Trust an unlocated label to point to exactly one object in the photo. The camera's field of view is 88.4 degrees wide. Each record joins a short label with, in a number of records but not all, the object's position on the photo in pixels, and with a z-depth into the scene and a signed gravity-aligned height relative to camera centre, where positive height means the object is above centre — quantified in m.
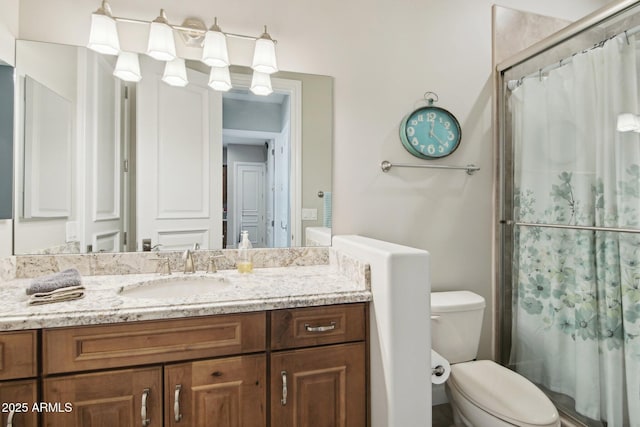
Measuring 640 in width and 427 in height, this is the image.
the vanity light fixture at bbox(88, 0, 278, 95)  1.39 +0.75
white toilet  1.26 -0.74
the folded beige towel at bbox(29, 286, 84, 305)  1.04 -0.26
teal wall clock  1.81 +0.46
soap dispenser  1.54 -0.18
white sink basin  1.35 -0.30
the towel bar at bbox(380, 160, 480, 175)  1.80 +0.27
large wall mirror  1.39 +0.27
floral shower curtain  1.31 -0.10
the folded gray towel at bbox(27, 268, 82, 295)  1.07 -0.22
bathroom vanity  0.96 -0.46
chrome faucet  1.48 -0.21
